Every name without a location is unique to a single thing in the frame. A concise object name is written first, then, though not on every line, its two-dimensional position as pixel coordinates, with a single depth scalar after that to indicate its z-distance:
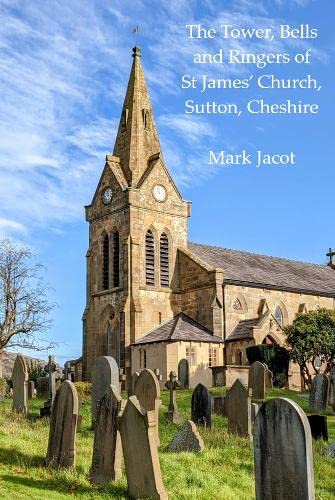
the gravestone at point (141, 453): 11.70
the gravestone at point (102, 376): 17.48
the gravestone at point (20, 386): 21.23
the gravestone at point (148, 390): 15.48
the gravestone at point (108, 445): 12.66
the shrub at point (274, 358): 40.41
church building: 43.00
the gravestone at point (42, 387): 30.42
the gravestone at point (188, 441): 15.02
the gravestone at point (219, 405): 21.98
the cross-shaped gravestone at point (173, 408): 20.81
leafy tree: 40.00
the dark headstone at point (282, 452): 9.63
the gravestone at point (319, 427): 17.27
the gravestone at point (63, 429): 13.41
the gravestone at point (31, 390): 29.24
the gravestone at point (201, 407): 18.91
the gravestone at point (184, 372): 33.41
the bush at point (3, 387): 29.95
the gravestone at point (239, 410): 17.64
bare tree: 41.41
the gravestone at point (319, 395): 25.72
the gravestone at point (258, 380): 27.05
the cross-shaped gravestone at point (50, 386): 20.34
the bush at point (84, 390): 26.48
